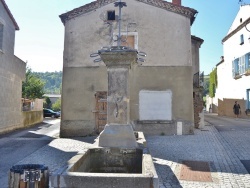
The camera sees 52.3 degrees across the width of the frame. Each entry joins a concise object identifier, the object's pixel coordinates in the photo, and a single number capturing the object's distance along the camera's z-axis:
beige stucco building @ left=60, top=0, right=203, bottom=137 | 13.00
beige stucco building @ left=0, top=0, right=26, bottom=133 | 14.42
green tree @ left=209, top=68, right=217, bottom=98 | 32.88
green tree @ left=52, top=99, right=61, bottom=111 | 46.57
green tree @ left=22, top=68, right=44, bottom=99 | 34.28
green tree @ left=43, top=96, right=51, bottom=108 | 43.01
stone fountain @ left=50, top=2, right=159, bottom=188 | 3.68
